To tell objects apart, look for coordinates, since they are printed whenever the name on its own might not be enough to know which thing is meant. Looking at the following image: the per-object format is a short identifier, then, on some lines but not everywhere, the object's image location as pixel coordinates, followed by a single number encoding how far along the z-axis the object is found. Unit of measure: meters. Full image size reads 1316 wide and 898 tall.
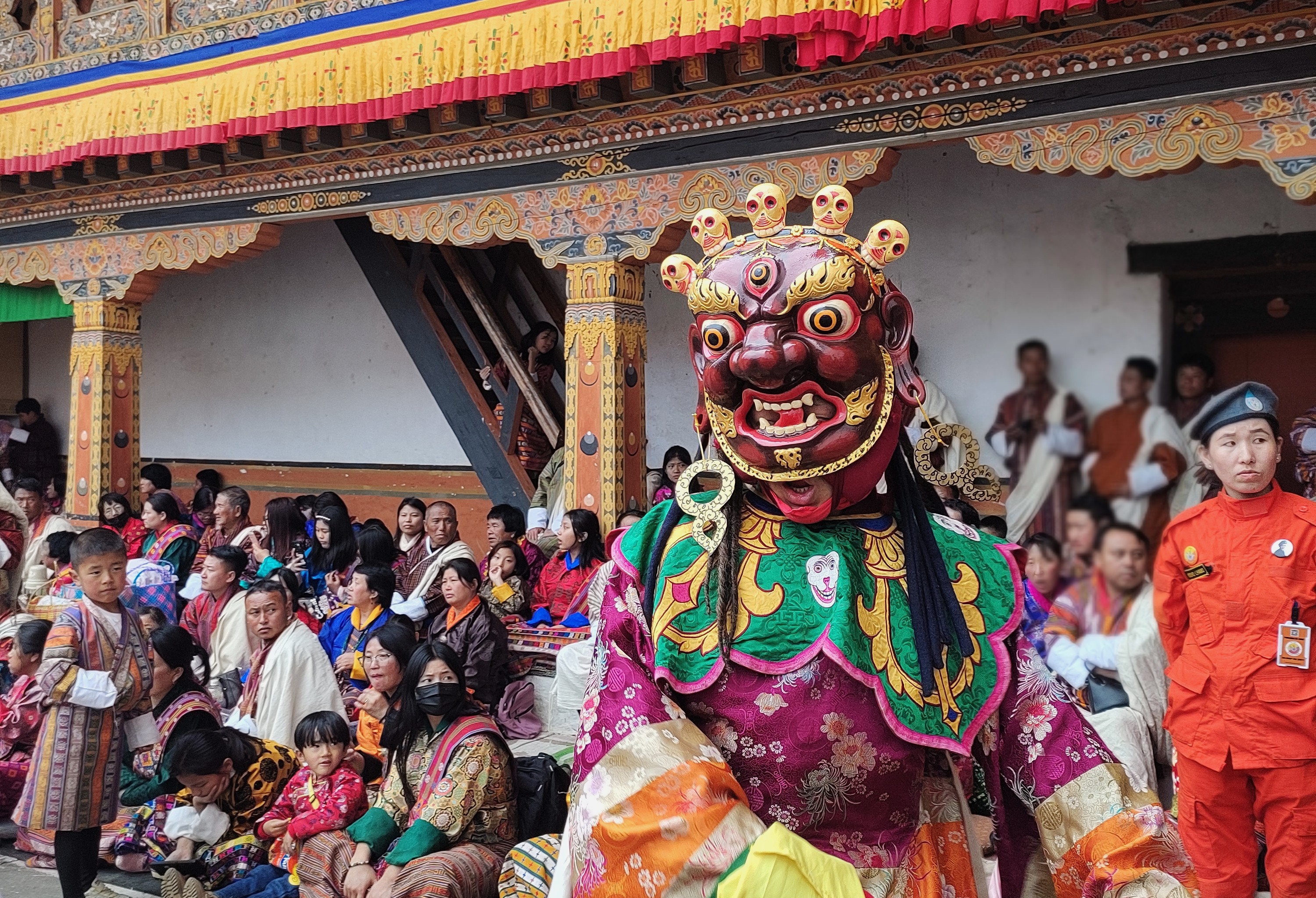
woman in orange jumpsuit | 2.98
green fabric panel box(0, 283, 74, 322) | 10.09
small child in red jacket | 4.20
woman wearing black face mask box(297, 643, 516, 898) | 3.76
